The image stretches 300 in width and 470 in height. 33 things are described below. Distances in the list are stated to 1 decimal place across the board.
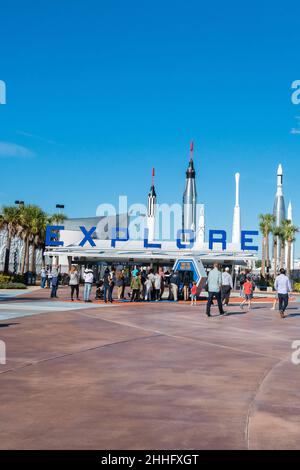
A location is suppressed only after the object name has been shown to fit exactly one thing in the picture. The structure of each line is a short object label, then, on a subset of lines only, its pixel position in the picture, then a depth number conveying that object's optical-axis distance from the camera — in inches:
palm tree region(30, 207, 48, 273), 2304.4
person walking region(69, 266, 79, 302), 952.3
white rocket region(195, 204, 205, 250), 4916.1
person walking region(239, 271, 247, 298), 1220.2
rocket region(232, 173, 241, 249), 5222.4
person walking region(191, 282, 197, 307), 894.4
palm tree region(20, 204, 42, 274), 2261.3
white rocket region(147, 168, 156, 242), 6181.1
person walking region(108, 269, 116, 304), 945.9
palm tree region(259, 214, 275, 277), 3191.4
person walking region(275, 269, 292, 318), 672.4
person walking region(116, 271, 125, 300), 1017.0
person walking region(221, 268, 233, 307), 868.6
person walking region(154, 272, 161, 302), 989.9
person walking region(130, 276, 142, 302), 943.0
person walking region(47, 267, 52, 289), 1636.1
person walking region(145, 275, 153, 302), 979.1
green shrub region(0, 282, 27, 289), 1373.9
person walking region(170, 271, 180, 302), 981.7
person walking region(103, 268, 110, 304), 938.1
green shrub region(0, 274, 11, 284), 1543.1
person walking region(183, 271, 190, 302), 1031.6
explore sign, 2052.2
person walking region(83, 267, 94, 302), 900.3
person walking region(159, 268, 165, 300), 1045.8
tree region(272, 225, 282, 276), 3275.1
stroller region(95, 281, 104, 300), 1013.8
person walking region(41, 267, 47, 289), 1607.3
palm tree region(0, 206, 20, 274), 2231.8
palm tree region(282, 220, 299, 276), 3166.8
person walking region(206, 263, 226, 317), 666.2
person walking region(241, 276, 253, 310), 872.3
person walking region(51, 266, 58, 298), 1000.9
